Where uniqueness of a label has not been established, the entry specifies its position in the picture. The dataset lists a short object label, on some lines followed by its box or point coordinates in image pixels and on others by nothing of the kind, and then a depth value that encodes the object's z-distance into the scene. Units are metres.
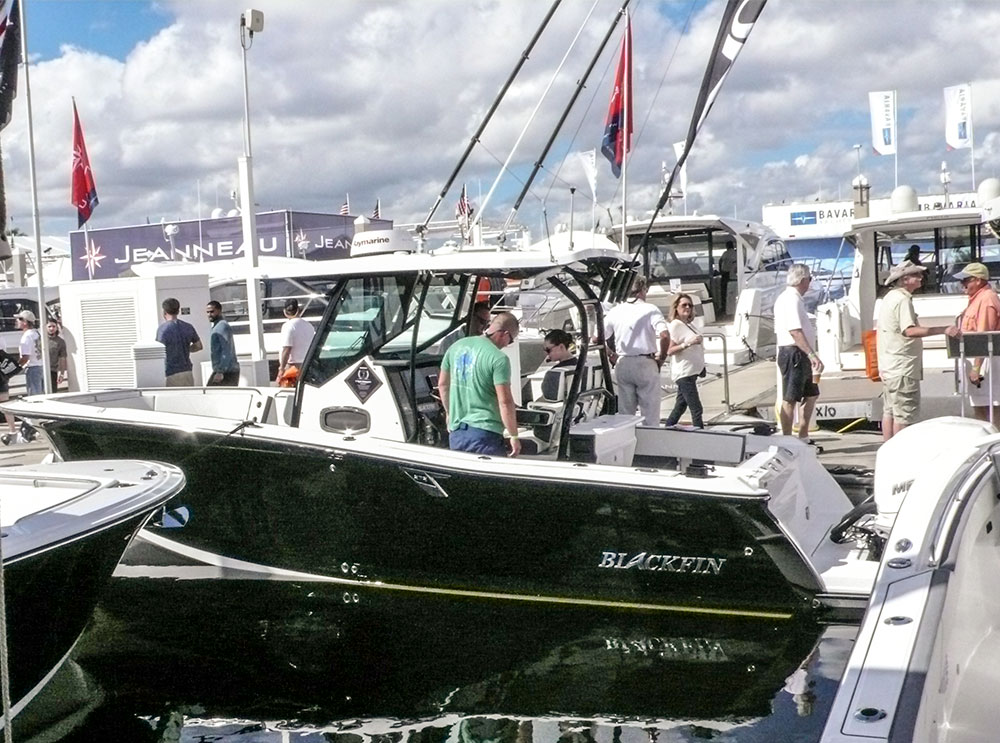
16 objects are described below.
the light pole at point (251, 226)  13.73
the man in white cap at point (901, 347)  9.23
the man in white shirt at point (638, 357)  9.57
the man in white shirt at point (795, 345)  10.11
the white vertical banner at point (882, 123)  36.41
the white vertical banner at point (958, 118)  34.56
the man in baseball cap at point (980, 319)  9.20
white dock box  15.62
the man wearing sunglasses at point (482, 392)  7.08
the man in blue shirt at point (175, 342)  12.09
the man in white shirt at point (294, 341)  11.67
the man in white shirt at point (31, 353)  15.62
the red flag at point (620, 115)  16.66
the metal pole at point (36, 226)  13.02
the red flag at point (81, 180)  19.52
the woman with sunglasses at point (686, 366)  10.84
